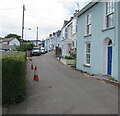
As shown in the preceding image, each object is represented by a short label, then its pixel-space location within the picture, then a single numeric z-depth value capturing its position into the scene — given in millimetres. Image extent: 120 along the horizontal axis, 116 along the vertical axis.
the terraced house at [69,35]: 24698
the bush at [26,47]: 32031
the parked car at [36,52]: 38109
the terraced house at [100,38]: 10055
